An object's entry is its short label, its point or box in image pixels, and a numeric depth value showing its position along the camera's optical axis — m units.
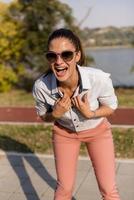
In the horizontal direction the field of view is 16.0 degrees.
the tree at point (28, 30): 12.89
